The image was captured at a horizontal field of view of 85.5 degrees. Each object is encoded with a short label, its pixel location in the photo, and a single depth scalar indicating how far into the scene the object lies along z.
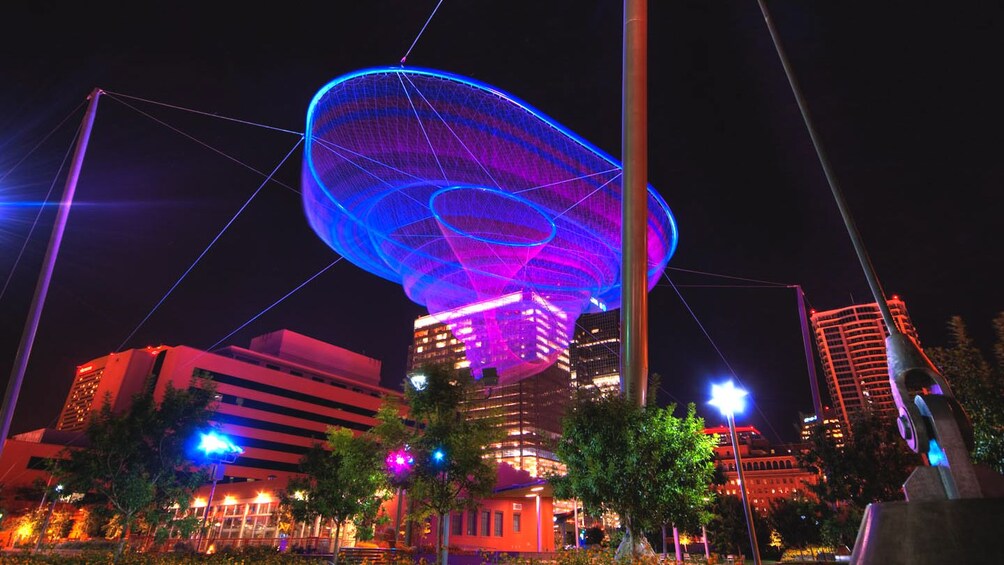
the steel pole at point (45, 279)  13.73
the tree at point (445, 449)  19.86
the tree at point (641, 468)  13.94
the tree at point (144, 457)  20.19
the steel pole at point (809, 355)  48.57
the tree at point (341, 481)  23.55
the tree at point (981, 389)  14.47
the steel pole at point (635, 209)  18.22
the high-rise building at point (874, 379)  178.96
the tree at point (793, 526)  58.19
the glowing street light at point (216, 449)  24.30
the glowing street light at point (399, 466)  21.14
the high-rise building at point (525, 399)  135.75
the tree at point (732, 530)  57.44
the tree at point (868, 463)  27.59
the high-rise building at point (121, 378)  102.69
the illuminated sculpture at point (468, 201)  22.59
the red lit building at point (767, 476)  178.11
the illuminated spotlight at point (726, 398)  22.48
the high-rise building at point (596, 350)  169.88
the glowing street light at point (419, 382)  21.62
